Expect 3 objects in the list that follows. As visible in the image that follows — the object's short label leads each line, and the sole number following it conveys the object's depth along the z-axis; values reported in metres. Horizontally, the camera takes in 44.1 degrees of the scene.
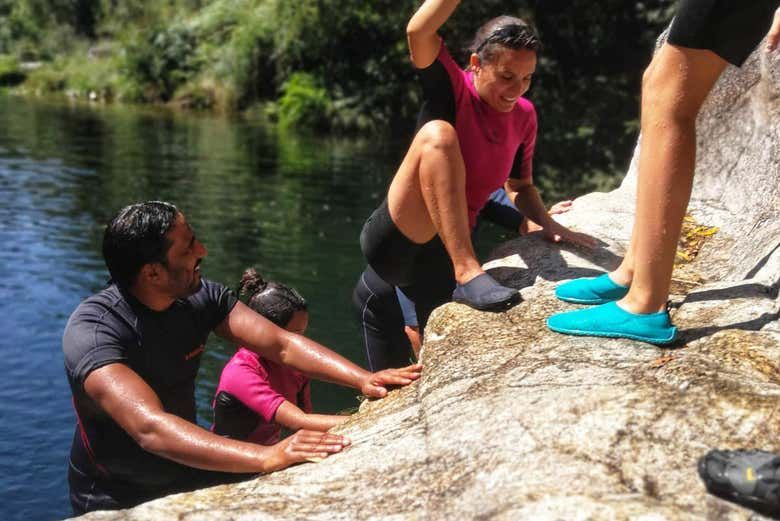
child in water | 4.85
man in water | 3.70
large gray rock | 2.74
